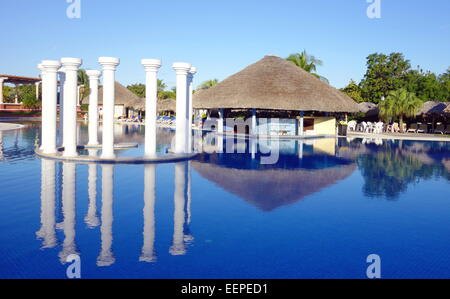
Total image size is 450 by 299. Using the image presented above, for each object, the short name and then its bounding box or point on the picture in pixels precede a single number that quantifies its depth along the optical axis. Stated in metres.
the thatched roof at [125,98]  44.09
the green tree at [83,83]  53.22
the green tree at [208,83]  49.07
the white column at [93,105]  14.73
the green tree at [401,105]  32.66
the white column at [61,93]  14.41
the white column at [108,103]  11.64
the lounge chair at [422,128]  34.56
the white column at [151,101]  12.16
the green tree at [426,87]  40.06
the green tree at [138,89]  63.16
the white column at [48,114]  13.16
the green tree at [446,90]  40.22
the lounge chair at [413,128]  35.13
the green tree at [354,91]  44.59
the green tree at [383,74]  44.19
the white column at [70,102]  11.98
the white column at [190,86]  14.50
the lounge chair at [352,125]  36.00
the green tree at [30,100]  42.22
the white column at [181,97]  13.19
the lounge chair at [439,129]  33.63
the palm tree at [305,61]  36.59
